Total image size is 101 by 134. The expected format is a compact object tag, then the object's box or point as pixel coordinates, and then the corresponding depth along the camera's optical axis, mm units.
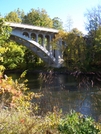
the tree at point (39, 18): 46900
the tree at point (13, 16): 46688
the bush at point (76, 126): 2559
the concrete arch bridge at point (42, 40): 26306
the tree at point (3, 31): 4754
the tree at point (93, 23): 28464
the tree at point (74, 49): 27188
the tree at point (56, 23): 53812
